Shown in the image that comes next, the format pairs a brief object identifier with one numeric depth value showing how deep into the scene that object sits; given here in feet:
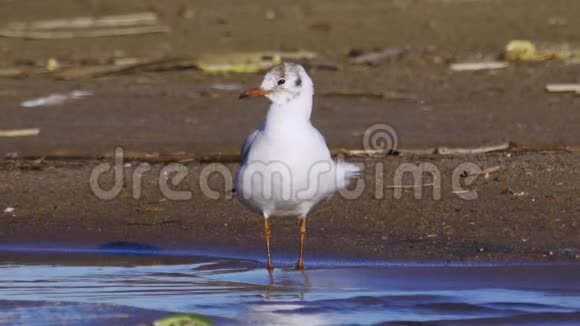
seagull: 25.50
